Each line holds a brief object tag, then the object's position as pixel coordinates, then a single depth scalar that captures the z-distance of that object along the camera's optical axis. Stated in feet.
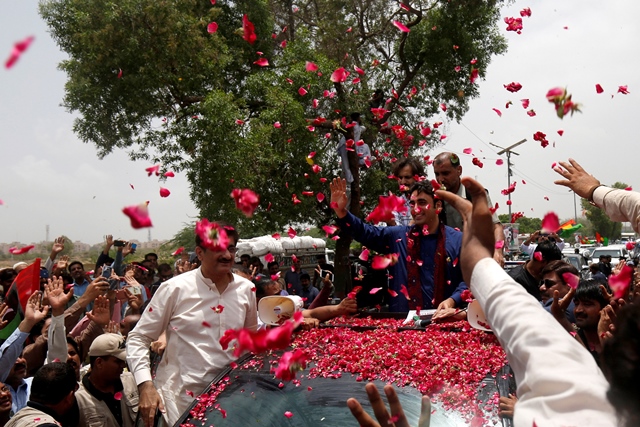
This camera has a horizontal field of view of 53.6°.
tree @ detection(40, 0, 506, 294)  42.01
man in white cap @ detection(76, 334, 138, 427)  14.45
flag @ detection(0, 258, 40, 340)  17.33
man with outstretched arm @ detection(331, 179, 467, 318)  14.65
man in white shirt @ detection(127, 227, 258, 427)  12.50
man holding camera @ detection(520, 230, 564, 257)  22.12
